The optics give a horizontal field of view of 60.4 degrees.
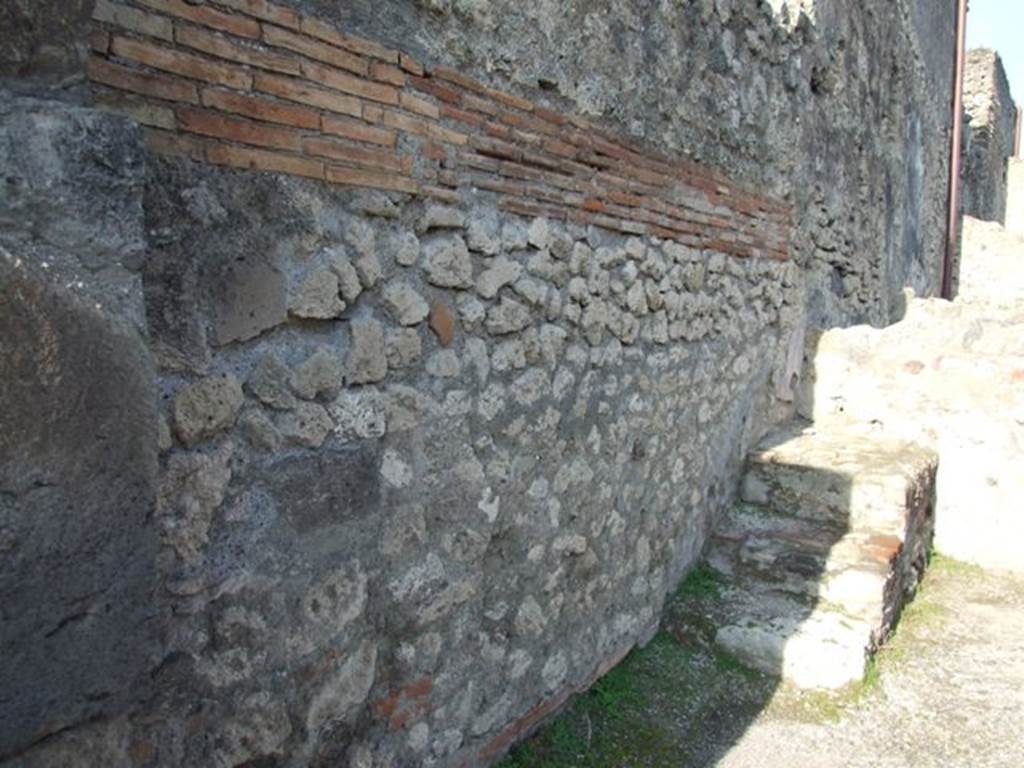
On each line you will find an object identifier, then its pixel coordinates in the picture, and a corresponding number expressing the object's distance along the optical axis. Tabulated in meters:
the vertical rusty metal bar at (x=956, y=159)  9.54
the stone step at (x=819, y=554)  3.43
